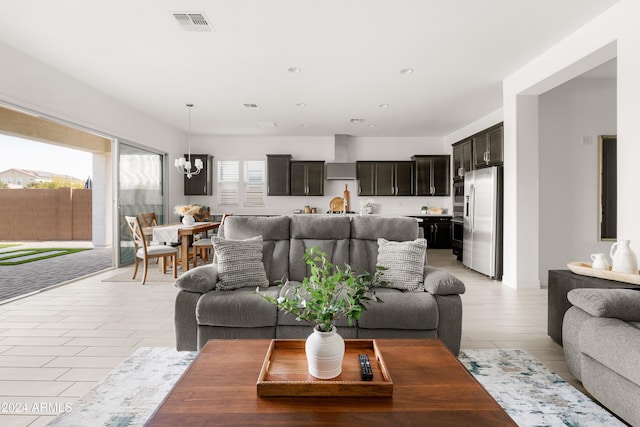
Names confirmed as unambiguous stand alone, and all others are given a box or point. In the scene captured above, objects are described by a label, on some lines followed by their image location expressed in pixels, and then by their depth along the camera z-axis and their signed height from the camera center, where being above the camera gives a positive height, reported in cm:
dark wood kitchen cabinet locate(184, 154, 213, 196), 830 +82
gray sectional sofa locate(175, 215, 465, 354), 239 -71
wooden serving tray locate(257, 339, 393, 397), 133 -68
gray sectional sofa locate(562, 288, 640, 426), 166 -72
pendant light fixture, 631 +95
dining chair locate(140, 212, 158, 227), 590 -11
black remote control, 140 -66
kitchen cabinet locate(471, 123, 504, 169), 510 +104
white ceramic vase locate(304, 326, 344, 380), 142 -59
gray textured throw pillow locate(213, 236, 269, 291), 272 -41
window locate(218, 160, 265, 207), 863 +82
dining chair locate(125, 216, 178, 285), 487 -53
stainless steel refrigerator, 509 -13
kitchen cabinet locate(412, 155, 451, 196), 823 +95
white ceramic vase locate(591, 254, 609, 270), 266 -39
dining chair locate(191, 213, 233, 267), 549 -52
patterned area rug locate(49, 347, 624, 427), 177 -106
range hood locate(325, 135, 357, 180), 831 +105
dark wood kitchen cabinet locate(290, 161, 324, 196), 829 +91
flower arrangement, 578 +6
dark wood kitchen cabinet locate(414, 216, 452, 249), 809 -39
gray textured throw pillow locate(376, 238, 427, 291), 273 -41
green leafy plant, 143 -38
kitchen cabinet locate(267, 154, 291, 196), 827 +96
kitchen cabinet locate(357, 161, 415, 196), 833 +86
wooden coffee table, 117 -70
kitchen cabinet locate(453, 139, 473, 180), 616 +104
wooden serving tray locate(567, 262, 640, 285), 237 -45
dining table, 512 -30
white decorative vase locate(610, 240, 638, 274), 250 -35
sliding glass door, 598 +51
